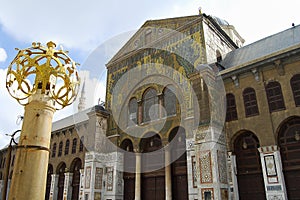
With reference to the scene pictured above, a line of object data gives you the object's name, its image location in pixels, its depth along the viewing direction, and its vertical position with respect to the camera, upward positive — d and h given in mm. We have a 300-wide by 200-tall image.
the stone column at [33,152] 3459 +461
